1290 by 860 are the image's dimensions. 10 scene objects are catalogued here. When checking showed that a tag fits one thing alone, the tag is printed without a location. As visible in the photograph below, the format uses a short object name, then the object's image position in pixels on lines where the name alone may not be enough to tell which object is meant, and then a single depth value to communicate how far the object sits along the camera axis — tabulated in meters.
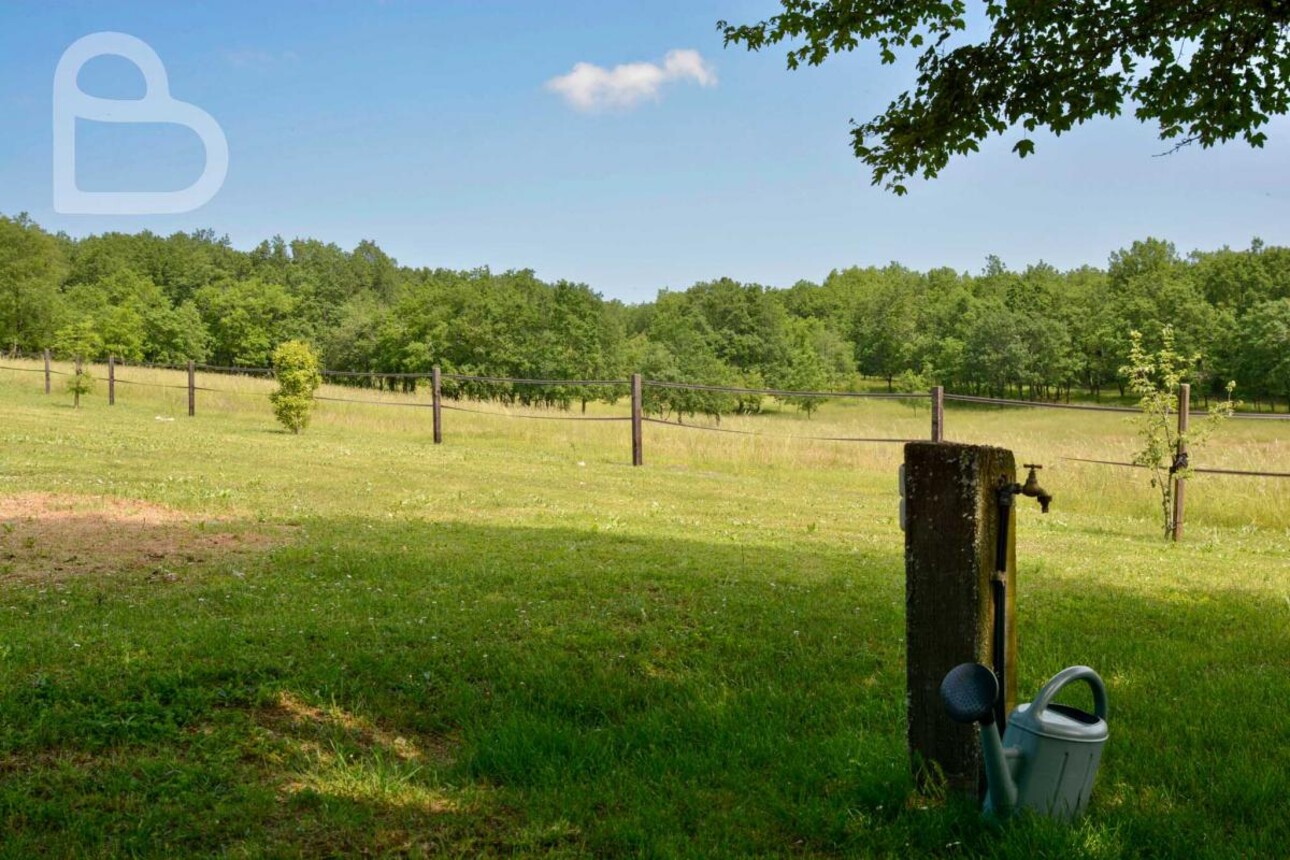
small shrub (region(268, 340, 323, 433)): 18.50
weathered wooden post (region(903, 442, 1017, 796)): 2.72
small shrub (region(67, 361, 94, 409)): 22.70
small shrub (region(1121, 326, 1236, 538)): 9.77
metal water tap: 2.80
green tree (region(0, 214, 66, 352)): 51.12
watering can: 2.56
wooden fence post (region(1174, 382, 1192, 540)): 9.70
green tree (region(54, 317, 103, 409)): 42.44
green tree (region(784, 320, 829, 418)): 64.62
